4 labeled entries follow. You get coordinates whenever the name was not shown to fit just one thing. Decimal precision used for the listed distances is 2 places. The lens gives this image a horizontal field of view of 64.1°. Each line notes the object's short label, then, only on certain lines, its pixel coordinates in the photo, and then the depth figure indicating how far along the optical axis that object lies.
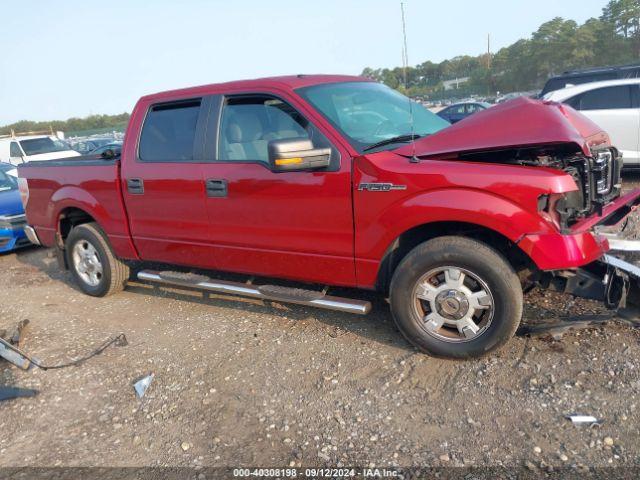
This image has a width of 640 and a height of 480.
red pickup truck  3.08
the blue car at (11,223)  7.34
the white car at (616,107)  8.12
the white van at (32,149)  15.42
